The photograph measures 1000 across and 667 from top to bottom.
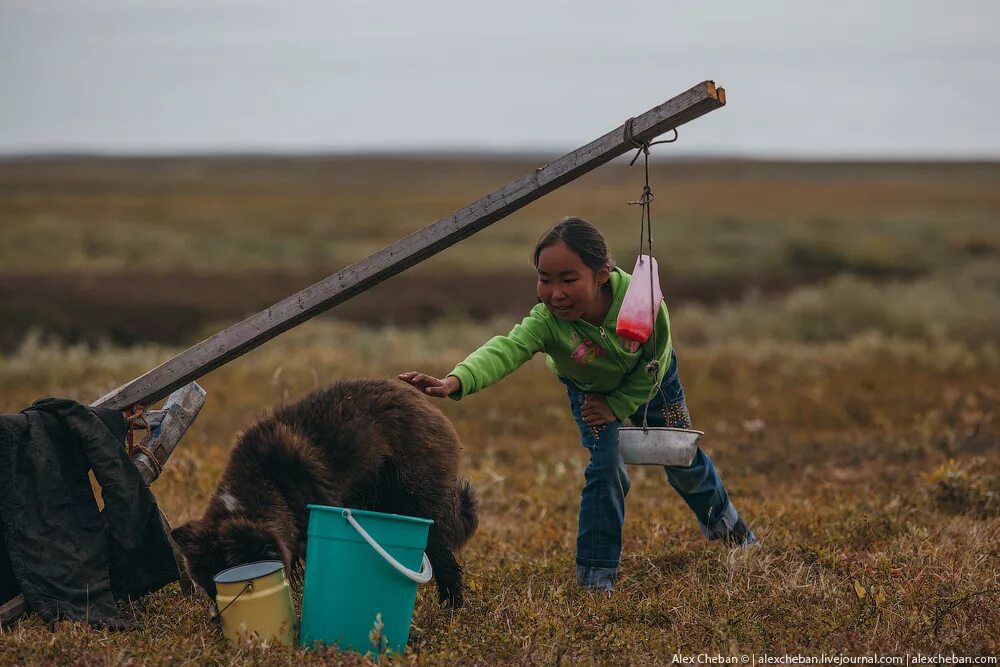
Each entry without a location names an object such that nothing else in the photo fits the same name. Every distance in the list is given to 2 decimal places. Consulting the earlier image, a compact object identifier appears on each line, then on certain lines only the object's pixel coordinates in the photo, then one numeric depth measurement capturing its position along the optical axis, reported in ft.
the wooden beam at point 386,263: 33.35
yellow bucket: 29.84
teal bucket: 29.66
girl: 34.71
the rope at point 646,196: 33.05
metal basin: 34.55
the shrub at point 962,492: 47.57
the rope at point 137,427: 36.42
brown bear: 32.42
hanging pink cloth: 33.45
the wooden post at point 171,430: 36.60
